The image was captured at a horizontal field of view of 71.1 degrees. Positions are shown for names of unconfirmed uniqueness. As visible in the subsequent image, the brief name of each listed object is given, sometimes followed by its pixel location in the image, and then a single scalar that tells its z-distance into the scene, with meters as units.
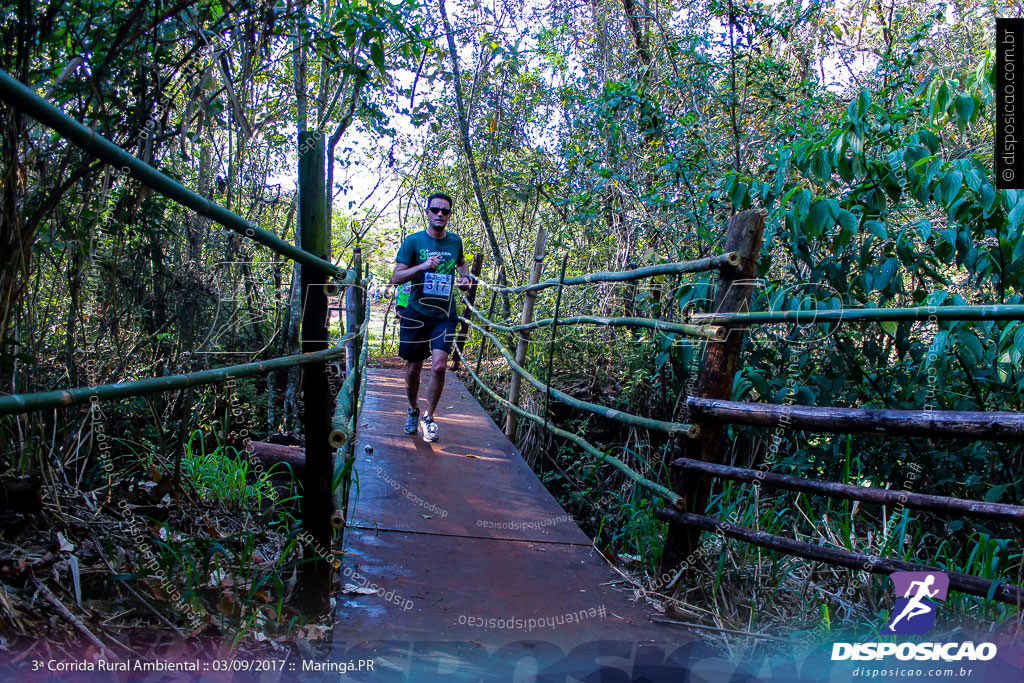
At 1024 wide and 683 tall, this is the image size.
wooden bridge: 1.53
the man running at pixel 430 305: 4.04
